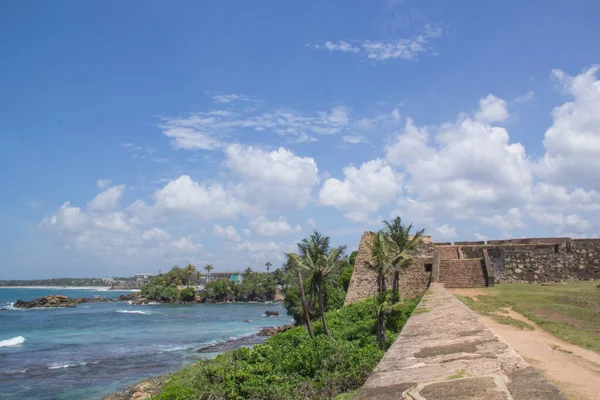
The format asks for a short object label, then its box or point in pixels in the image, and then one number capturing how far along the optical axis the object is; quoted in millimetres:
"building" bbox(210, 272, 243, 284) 153625
